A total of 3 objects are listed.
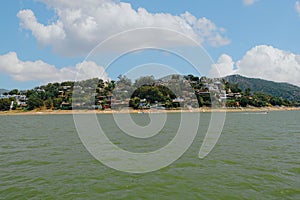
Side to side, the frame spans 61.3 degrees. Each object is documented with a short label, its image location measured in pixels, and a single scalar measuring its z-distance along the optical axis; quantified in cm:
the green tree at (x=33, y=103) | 11431
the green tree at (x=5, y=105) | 11362
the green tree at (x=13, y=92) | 13538
